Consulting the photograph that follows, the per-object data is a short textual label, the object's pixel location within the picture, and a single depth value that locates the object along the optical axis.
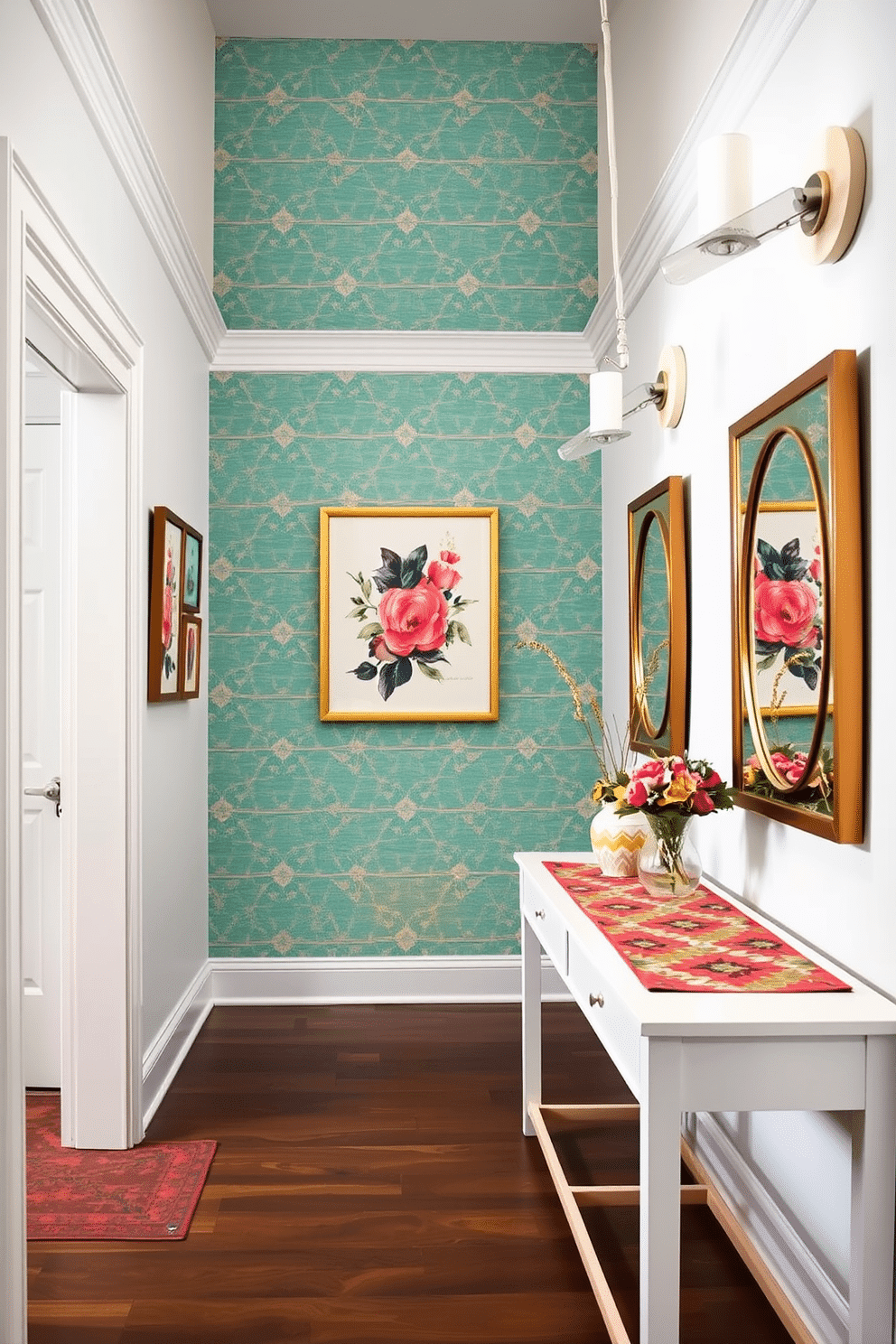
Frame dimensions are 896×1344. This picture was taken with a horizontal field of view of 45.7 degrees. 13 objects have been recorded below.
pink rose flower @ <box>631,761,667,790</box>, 2.33
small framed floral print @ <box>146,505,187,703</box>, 3.17
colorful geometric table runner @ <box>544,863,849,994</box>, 1.82
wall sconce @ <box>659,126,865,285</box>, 1.84
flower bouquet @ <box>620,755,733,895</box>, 2.29
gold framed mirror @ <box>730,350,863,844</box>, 1.85
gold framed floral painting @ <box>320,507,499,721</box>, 4.28
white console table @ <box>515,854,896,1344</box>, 1.62
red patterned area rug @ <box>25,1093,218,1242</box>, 2.51
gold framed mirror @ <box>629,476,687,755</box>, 3.01
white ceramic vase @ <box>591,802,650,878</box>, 2.65
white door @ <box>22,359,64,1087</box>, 3.39
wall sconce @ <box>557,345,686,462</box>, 2.83
